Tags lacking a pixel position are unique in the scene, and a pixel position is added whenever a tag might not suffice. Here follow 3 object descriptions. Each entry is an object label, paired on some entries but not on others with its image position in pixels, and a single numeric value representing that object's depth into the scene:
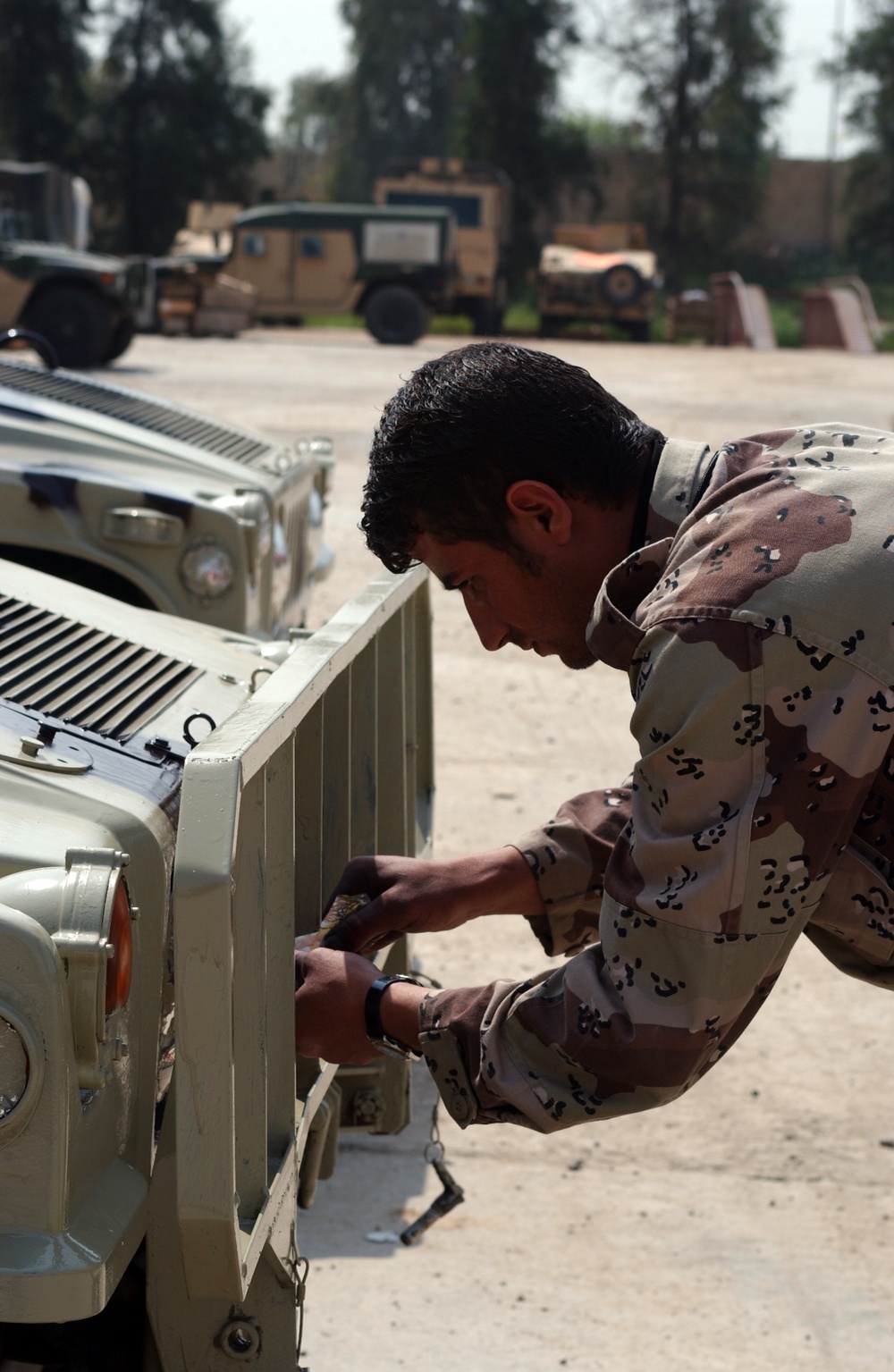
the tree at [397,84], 52.00
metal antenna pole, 43.69
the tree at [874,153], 41.72
